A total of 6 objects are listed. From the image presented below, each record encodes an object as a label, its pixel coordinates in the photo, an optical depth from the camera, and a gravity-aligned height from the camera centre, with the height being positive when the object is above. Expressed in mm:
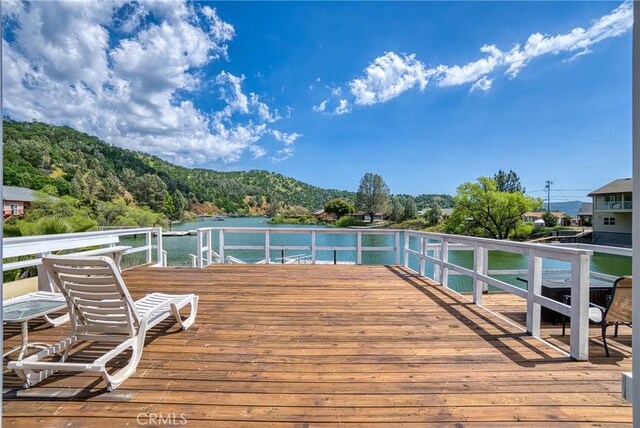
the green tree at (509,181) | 55344 +5946
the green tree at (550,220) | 43500 -1265
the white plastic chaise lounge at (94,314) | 1992 -811
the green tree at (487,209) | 30469 +244
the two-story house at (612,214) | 24500 -166
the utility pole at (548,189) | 50275 +4065
